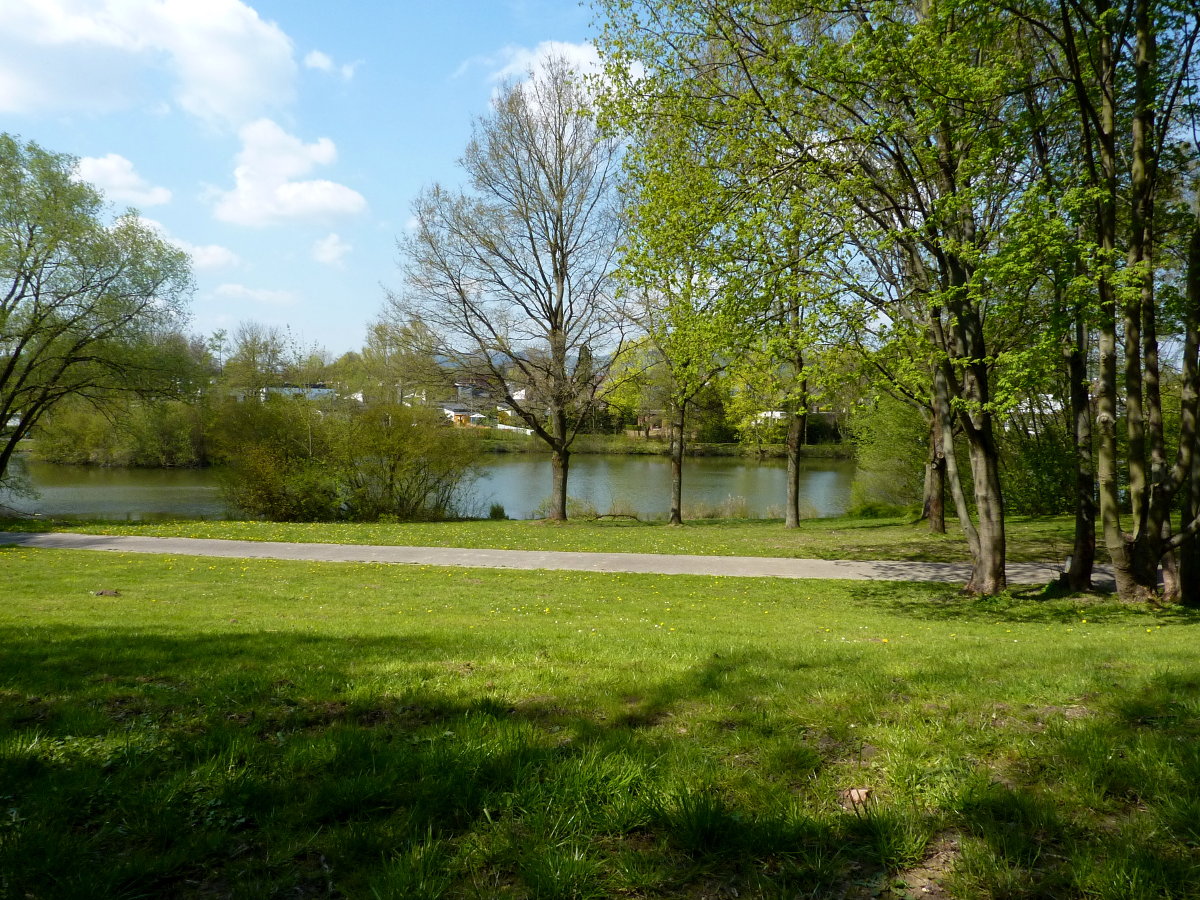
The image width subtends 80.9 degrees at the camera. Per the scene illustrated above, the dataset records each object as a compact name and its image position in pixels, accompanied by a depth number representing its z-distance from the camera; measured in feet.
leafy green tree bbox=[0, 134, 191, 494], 74.59
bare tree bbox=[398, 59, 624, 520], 71.87
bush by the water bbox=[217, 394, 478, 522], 87.25
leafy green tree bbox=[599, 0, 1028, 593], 30.30
